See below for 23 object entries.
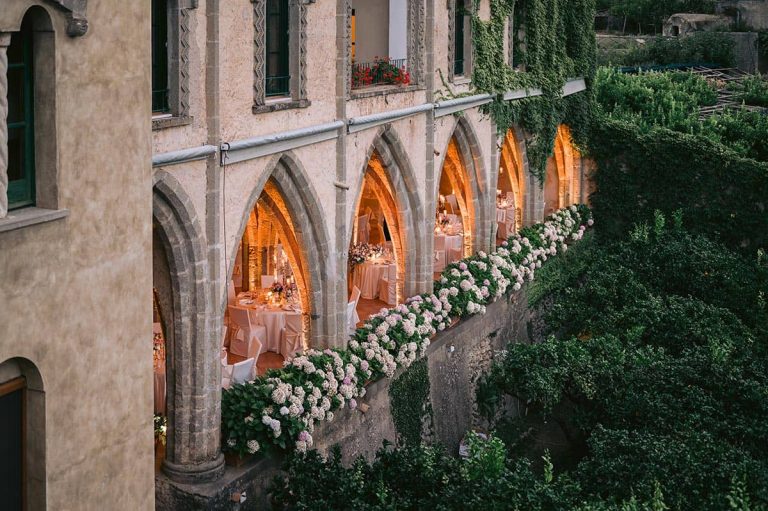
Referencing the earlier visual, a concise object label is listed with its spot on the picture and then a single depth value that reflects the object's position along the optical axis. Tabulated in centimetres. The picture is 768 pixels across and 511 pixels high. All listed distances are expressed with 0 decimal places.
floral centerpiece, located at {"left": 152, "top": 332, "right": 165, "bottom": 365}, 1434
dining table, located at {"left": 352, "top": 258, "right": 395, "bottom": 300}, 2003
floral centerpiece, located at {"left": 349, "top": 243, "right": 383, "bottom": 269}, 2008
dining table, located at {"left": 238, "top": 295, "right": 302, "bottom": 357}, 1638
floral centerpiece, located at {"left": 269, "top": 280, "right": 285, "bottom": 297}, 1694
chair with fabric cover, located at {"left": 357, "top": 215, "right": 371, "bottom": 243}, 2336
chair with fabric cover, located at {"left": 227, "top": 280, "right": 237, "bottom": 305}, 1709
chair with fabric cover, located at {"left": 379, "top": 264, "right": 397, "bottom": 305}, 1958
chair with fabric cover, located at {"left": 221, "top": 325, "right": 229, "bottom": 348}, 1686
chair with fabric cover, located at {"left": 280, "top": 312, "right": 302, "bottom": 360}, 1630
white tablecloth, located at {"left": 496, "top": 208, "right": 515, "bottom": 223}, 2528
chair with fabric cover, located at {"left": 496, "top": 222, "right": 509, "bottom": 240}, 2514
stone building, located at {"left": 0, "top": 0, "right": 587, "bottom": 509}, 786
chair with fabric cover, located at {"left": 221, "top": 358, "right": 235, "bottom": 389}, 1399
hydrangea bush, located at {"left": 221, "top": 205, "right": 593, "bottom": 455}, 1312
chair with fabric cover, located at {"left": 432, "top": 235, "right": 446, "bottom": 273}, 2179
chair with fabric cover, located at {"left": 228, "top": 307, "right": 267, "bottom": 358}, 1631
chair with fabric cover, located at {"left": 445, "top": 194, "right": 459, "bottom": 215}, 2625
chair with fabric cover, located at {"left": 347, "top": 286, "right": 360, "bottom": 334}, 1716
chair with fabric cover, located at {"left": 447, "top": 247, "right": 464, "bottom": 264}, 2247
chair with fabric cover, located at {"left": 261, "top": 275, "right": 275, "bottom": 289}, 1853
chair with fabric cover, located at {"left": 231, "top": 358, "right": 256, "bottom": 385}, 1416
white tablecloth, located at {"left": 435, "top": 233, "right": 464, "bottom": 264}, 2245
